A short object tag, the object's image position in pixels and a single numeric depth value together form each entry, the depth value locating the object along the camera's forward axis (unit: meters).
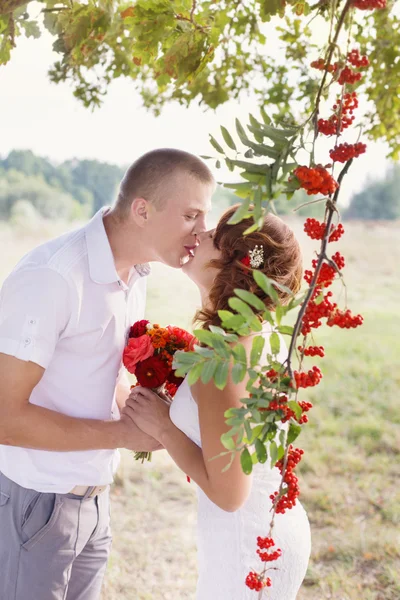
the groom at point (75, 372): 1.88
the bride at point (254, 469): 2.06
